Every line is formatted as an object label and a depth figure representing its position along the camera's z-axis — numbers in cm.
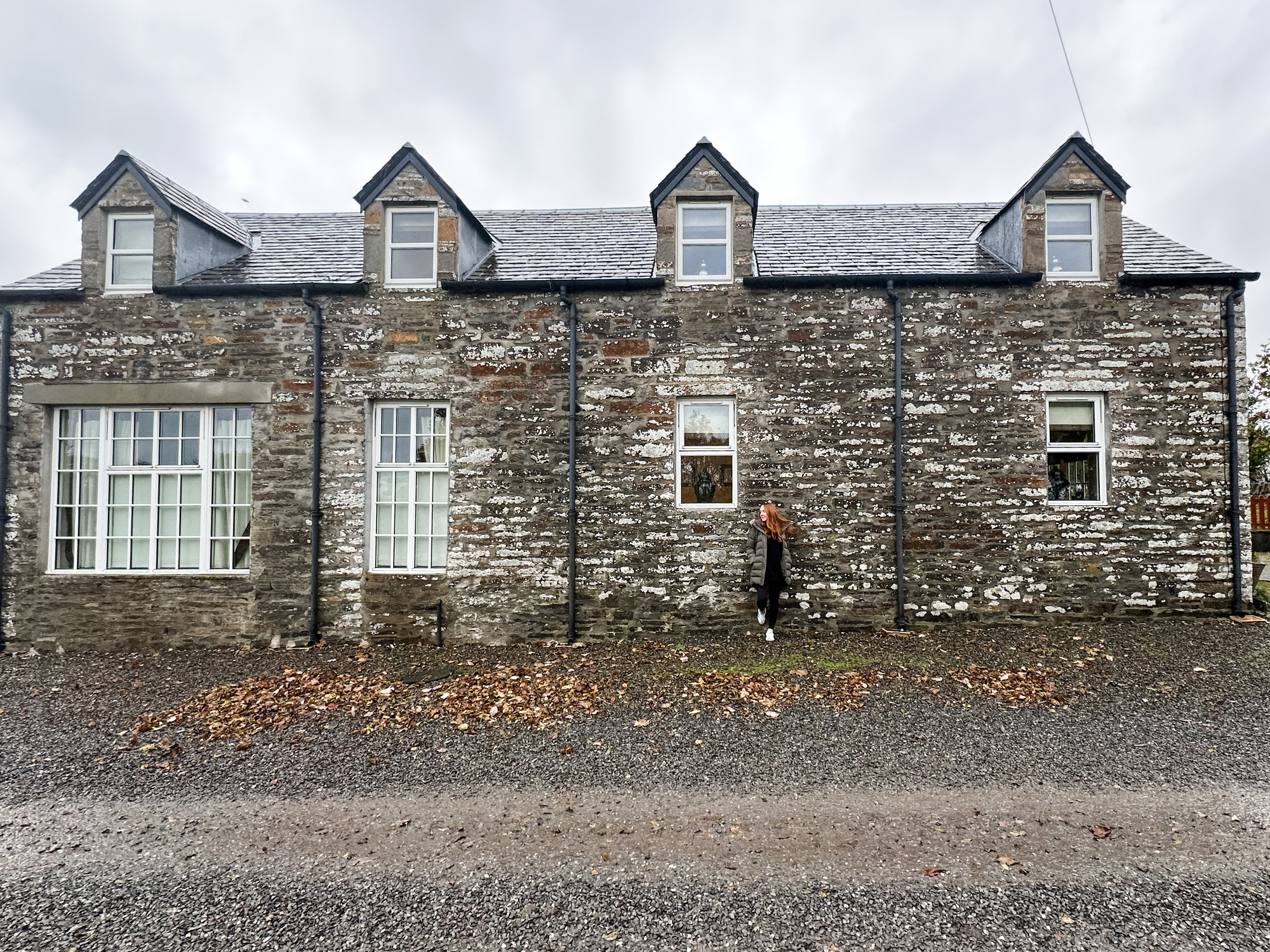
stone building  892
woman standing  855
